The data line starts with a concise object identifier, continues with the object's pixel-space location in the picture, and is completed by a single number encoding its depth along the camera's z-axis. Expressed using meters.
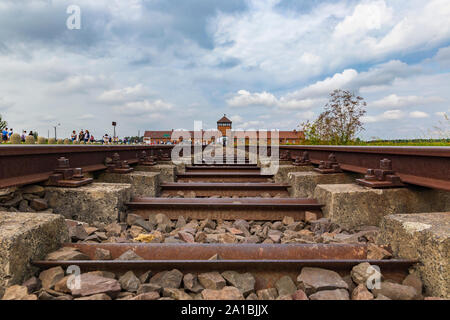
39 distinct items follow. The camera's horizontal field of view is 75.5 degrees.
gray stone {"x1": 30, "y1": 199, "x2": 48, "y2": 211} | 2.88
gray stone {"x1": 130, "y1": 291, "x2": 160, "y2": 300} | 1.54
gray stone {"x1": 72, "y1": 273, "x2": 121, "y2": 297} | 1.58
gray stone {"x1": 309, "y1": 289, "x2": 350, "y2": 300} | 1.58
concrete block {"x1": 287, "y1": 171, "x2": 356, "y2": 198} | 4.12
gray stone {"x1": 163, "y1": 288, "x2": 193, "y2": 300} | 1.60
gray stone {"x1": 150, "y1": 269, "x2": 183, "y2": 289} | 1.70
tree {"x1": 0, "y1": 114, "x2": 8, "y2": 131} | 72.76
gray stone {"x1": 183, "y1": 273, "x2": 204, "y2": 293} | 1.68
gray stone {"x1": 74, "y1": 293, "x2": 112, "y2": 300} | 1.52
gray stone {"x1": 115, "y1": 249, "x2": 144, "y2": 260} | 1.96
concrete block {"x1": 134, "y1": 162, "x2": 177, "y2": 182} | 5.62
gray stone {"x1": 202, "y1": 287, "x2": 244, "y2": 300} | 1.59
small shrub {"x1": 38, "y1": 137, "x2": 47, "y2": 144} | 28.49
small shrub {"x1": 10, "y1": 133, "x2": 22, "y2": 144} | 26.42
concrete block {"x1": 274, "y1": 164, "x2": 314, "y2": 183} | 5.73
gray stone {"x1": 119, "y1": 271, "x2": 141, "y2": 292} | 1.68
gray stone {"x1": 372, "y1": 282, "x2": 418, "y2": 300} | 1.59
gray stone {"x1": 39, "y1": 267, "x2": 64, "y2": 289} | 1.72
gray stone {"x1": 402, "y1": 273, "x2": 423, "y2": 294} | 1.74
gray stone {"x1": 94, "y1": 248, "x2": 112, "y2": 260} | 2.01
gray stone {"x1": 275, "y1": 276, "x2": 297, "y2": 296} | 1.71
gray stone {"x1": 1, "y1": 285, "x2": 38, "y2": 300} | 1.53
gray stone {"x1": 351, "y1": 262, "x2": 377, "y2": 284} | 1.73
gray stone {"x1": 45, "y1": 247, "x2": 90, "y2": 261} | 1.93
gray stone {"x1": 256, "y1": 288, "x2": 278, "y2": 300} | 1.67
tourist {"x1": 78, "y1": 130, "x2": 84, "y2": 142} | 37.66
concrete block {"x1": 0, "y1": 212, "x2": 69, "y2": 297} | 1.67
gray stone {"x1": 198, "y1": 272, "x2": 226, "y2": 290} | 1.68
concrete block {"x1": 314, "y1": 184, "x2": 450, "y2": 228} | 2.93
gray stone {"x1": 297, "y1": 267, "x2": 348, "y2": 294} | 1.65
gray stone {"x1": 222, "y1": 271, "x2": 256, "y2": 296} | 1.68
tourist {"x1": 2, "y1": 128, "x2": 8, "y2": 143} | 30.79
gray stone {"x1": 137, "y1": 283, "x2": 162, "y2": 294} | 1.64
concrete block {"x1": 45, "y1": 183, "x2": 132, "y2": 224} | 3.02
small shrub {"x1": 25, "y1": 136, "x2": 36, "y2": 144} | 27.03
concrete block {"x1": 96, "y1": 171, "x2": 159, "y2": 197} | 4.27
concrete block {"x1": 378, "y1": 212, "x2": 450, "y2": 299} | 1.69
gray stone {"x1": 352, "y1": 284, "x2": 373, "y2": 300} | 1.58
